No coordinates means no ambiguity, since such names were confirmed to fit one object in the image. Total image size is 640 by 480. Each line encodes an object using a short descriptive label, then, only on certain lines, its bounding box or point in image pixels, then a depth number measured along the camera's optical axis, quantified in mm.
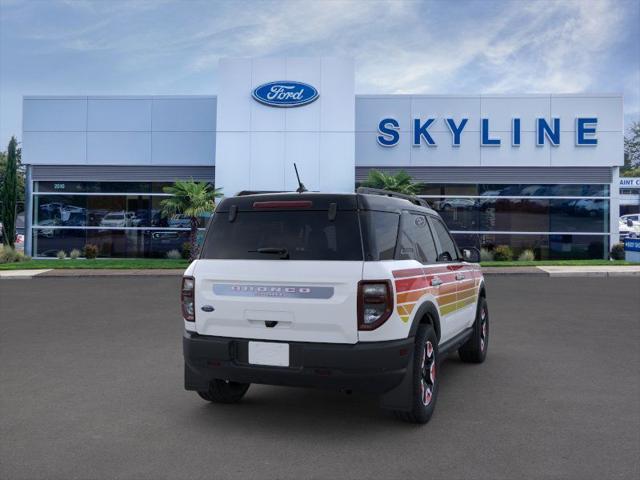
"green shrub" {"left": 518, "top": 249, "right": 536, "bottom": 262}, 25750
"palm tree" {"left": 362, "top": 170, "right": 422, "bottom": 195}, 24281
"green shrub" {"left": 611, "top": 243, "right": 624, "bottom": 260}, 26219
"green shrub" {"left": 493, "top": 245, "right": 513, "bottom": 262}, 25734
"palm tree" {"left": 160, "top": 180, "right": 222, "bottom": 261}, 23172
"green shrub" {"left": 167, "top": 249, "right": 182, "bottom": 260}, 26625
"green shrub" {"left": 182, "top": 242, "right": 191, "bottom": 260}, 25609
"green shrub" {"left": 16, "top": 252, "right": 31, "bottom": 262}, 25078
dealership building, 26438
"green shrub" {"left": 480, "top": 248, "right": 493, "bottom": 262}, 25938
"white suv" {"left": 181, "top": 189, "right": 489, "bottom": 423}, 4566
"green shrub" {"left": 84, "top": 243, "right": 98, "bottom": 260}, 26531
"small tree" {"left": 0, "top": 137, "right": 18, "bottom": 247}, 26984
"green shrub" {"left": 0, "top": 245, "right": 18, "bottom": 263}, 24391
